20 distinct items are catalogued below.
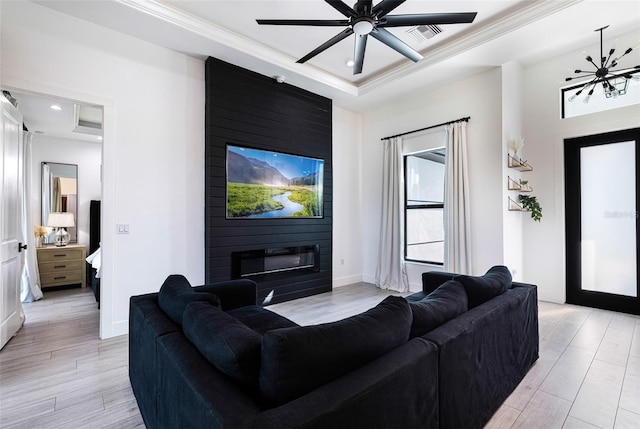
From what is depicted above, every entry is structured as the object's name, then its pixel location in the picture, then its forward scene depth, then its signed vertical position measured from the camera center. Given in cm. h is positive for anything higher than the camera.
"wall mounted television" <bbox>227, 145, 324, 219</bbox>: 389 +46
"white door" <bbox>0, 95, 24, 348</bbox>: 282 -5
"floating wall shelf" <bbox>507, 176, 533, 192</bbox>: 405 +41
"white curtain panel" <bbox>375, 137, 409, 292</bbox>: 499 -14
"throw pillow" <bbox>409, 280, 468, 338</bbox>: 149 -51
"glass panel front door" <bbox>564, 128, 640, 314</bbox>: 372 -7
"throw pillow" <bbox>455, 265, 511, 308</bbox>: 196 -50
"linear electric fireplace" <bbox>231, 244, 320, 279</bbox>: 391 -65
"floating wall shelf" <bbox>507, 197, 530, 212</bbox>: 410 +12
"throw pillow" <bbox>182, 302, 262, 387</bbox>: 105 -49
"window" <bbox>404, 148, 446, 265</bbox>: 480 +16
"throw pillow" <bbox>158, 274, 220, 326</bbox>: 163 -48
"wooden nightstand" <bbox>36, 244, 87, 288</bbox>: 480 -82
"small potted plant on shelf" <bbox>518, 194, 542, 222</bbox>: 415 +14
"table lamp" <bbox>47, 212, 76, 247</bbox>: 498 -13
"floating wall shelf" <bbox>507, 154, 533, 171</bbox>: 401 +71
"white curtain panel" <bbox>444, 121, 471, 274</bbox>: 416 +15
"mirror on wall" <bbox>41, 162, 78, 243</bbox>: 529 +46
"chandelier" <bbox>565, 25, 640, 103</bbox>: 337 +167
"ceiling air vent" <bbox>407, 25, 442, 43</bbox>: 336 +215
